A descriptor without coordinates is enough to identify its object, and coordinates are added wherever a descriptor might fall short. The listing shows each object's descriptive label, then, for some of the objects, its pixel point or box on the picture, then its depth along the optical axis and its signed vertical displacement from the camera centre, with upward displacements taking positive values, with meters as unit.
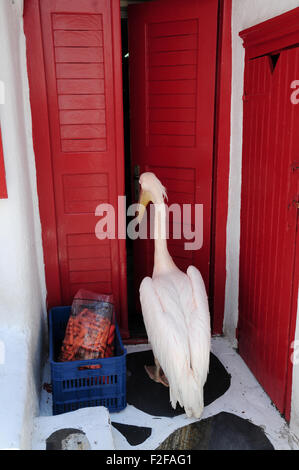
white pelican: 2.60 -1.18
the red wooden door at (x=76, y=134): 2.99 -0.04
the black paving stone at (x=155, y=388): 2.89 -1.78
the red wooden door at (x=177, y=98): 3.30 +0.22
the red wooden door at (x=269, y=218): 2.51 -0.57
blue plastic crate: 2.70 -1.57
